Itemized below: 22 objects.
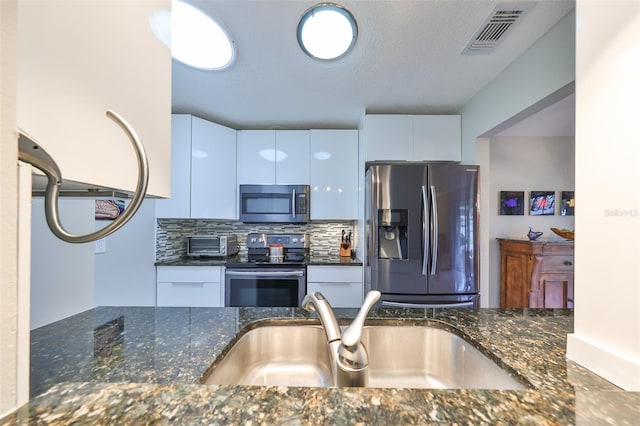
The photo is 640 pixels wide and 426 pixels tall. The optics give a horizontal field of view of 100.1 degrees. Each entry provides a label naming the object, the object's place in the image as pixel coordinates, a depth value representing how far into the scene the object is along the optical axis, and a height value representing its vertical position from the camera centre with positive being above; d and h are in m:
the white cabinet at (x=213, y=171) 2.63 +0.42
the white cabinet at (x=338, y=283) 2.51 -0.65
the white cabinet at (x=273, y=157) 2.86 +0.60
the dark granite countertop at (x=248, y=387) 0.36 -0.37
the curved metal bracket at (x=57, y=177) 0.35 +0.05
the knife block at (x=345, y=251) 2.95 -0.42
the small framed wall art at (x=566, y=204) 3.19 +0.14
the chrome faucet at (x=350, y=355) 0.74 -0.40
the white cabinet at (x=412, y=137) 2.53 +0.73
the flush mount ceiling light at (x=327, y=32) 1.42 +1.06
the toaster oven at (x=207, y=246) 2.80 -0.36
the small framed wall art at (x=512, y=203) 3.16 +0.14
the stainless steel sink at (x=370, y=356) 0.95 -0.53
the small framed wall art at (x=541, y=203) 3.18 +0.14
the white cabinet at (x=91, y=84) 0.37 +0.22
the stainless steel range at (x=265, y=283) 2.46 -0.65
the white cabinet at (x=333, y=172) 2.84 +0.44
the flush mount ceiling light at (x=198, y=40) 1.46 +1.06
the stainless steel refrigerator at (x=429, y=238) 2.14 -0.19
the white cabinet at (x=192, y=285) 2.48 -0.68
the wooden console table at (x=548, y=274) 2.50 -0.55
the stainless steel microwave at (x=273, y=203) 2.79 +0.10
